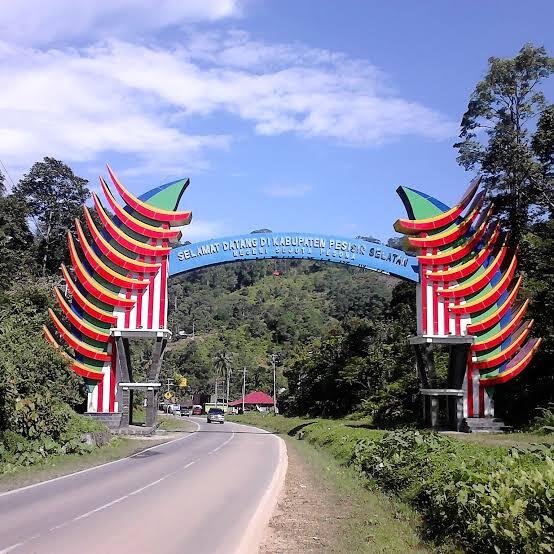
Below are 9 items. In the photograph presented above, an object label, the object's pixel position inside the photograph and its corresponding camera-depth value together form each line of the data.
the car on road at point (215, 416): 64.12
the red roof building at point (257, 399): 101.25
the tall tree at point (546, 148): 35.28
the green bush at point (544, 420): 22.92
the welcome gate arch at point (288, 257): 30.72
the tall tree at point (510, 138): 35.72
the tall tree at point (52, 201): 59.94
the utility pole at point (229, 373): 109.53
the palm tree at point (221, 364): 110.16
